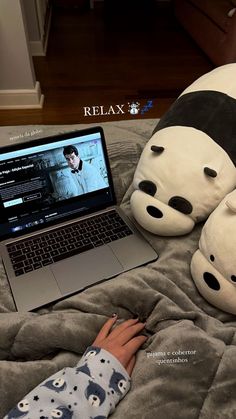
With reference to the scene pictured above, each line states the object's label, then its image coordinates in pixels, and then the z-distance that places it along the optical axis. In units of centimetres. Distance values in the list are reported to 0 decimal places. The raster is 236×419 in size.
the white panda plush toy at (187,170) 97
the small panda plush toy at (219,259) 83
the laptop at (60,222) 94
